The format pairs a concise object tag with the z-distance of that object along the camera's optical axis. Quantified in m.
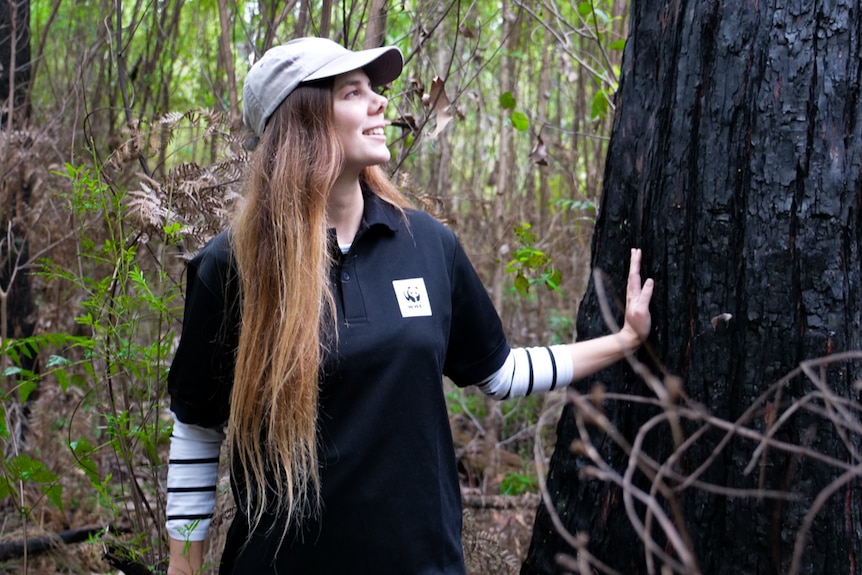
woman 2.03
